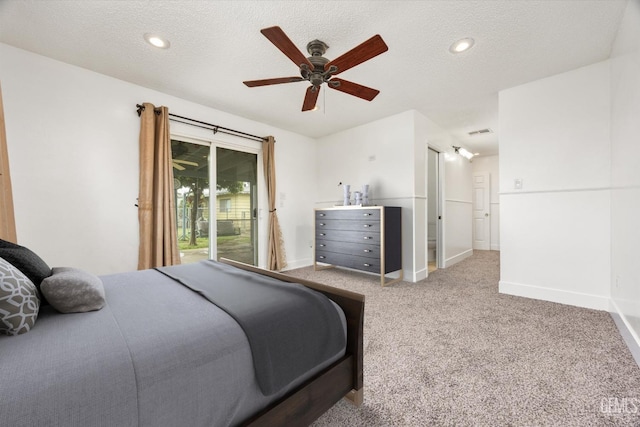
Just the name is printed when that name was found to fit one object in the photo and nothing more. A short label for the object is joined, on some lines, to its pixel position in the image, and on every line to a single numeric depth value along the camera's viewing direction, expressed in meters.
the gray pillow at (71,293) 1.08
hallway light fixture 5.03
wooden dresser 3.45
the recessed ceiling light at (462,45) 2.18
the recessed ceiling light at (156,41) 2.14
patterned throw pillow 0.86
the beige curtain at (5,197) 1.99
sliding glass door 3.51
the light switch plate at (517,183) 2.98
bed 0.63
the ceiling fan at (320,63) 1.65
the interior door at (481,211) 6.39
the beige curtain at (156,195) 2.89
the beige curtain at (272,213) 4.17
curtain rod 3.22
